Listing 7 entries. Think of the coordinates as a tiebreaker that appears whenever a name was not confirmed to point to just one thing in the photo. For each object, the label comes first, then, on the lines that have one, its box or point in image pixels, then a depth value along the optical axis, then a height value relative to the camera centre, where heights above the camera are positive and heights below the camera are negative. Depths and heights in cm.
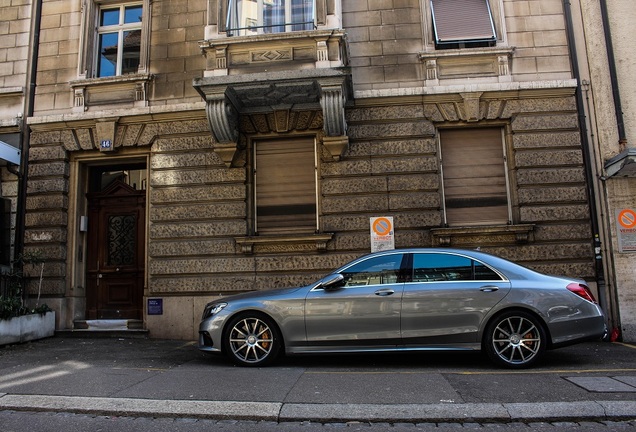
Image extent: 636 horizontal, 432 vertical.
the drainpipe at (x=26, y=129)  1033 +336
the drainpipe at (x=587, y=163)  891 +184
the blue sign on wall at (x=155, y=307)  956 -60
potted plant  837 -56
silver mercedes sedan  585 -58
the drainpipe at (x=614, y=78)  919 +348
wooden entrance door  1036 +55
